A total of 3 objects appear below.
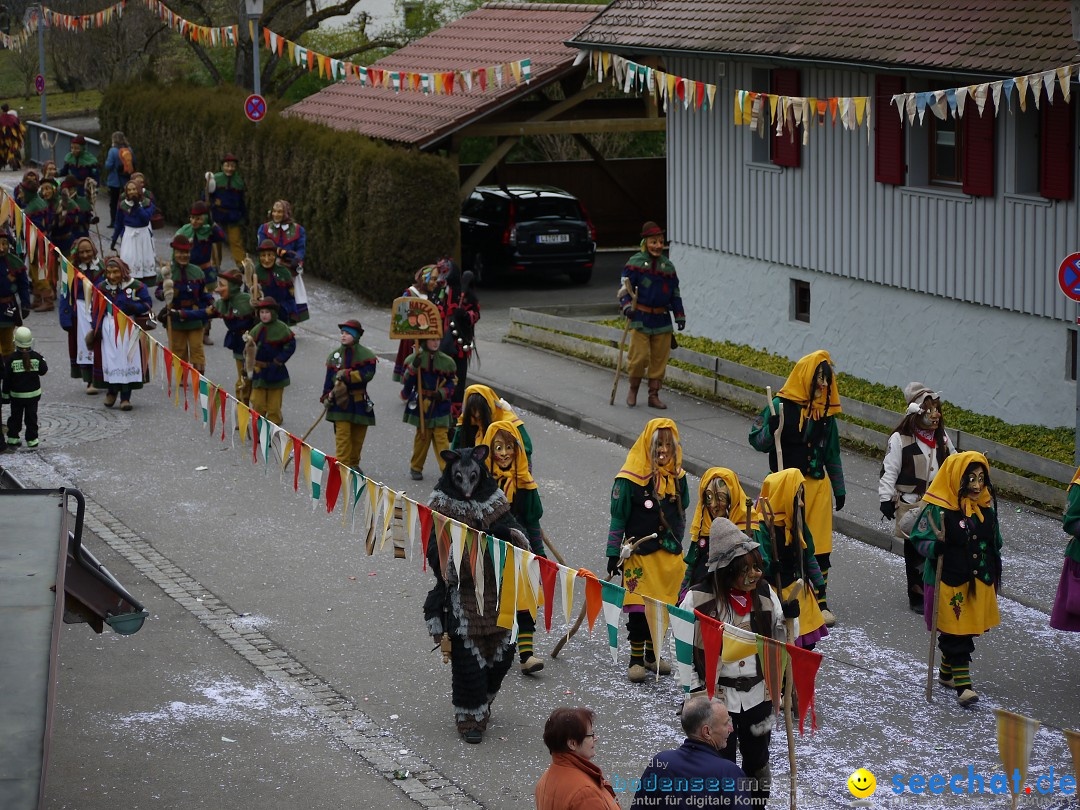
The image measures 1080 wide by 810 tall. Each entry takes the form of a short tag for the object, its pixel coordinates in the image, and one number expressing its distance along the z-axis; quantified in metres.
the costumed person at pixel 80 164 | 28.73
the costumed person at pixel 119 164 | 28.73
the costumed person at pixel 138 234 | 24.36
